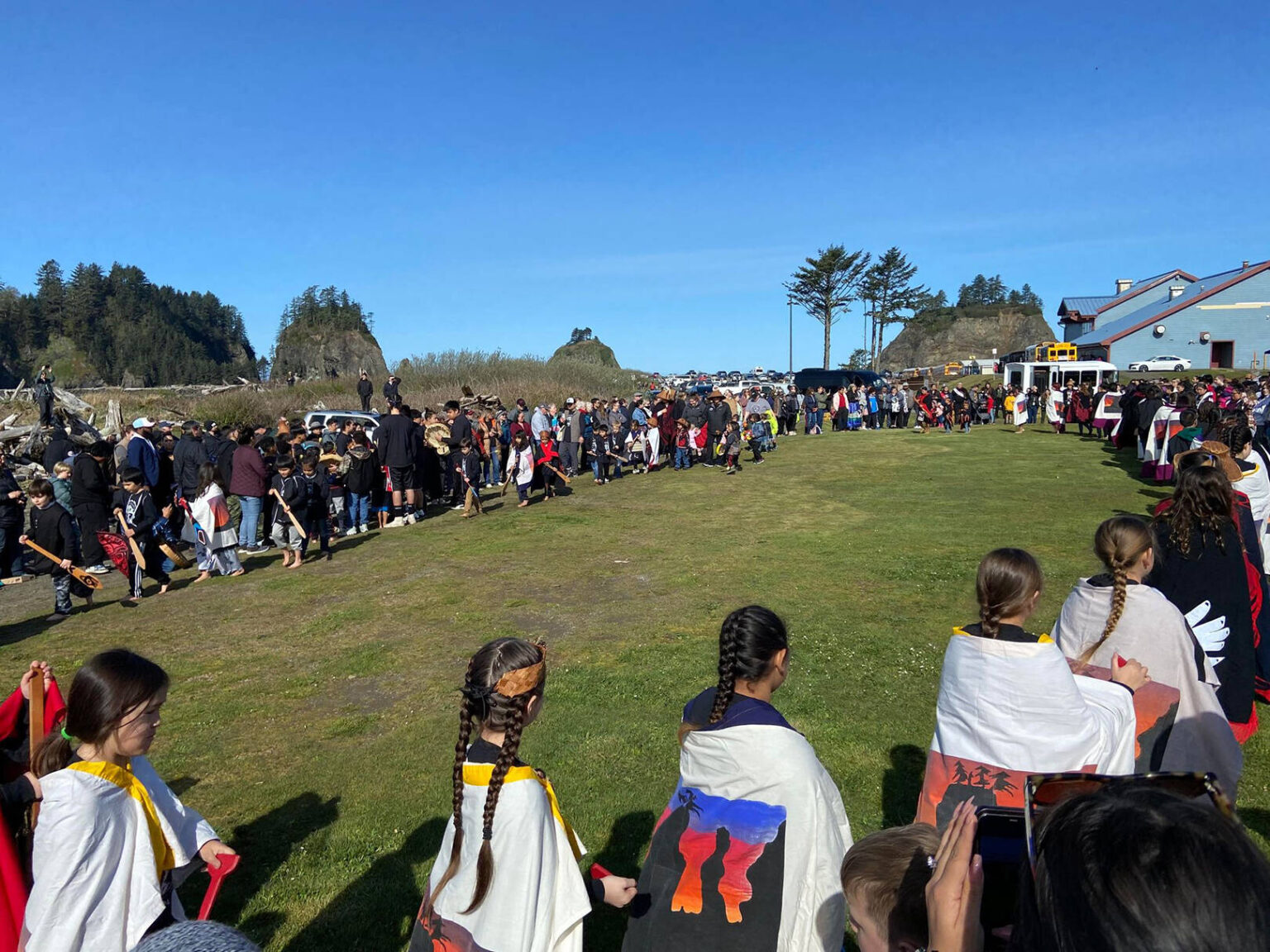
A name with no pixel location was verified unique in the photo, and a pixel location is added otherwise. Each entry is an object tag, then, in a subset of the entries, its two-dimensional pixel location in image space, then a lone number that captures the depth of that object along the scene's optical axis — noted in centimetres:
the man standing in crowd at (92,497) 1048
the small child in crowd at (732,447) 1972
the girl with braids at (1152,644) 357
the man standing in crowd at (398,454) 1410
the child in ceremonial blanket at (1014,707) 295
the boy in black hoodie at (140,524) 1023
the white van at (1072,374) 3431
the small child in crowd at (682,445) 2084
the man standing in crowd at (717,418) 2056
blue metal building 5394
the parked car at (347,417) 2034
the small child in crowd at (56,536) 946
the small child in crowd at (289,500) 1154
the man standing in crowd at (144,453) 1259
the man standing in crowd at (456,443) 1580
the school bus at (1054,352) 4728
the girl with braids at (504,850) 238
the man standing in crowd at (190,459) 1289
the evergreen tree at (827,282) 6456
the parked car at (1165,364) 5225
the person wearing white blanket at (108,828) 241
